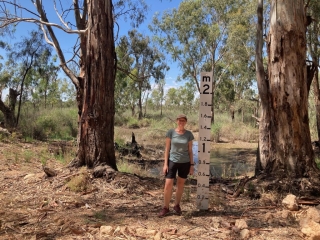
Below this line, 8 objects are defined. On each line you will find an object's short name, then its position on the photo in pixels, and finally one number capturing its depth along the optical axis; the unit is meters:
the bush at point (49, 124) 14.59
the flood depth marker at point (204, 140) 4.55
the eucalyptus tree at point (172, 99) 58.09
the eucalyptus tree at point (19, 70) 14.34
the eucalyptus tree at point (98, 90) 6.03
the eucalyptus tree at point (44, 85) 18.10
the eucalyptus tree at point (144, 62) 29.68
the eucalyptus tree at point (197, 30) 26.95
